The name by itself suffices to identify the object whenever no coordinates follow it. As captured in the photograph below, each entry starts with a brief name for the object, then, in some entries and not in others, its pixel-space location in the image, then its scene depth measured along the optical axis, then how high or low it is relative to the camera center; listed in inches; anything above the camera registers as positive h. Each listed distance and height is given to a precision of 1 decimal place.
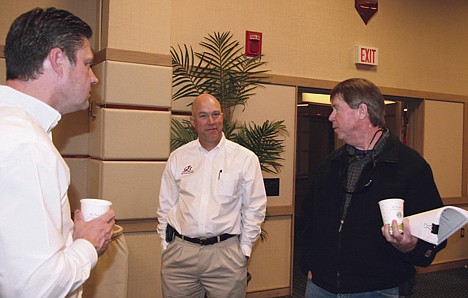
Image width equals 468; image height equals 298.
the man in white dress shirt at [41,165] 43.1 -2.2
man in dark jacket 74.3 -8.4
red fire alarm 162.7 +38.8
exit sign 188.2 +41.5
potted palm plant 143.8 +21.2
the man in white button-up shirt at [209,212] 107.7 -15.8
